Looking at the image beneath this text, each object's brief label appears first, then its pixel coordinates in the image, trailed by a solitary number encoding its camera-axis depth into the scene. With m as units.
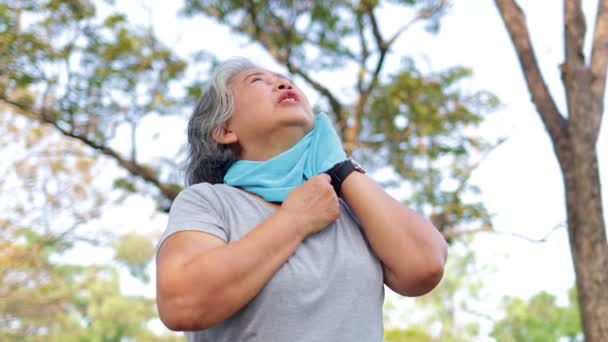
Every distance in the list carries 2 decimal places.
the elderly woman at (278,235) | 2.68
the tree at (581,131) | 6.09
